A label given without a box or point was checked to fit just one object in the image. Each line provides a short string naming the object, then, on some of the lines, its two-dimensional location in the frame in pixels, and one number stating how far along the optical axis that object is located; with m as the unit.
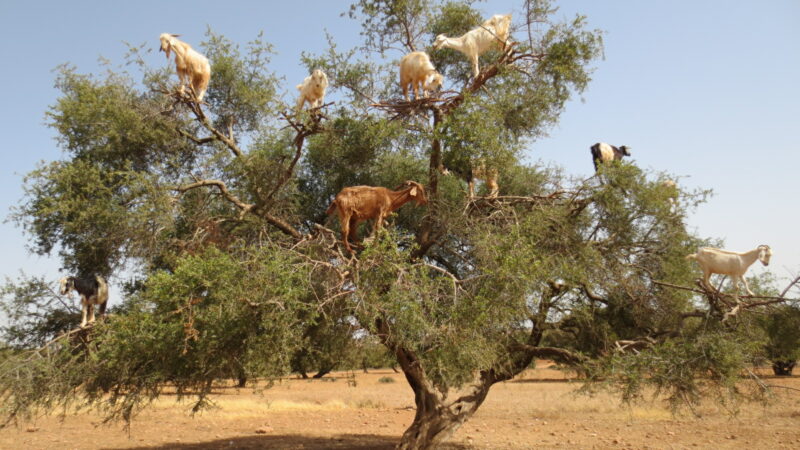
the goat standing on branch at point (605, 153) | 10.28
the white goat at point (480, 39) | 9.48
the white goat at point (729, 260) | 7.95
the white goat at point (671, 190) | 9.34
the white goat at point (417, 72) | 9.27
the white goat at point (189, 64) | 8.50
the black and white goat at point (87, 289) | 8.76
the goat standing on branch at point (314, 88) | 8.92
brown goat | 7.73
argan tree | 7.02
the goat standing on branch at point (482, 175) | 9.10
